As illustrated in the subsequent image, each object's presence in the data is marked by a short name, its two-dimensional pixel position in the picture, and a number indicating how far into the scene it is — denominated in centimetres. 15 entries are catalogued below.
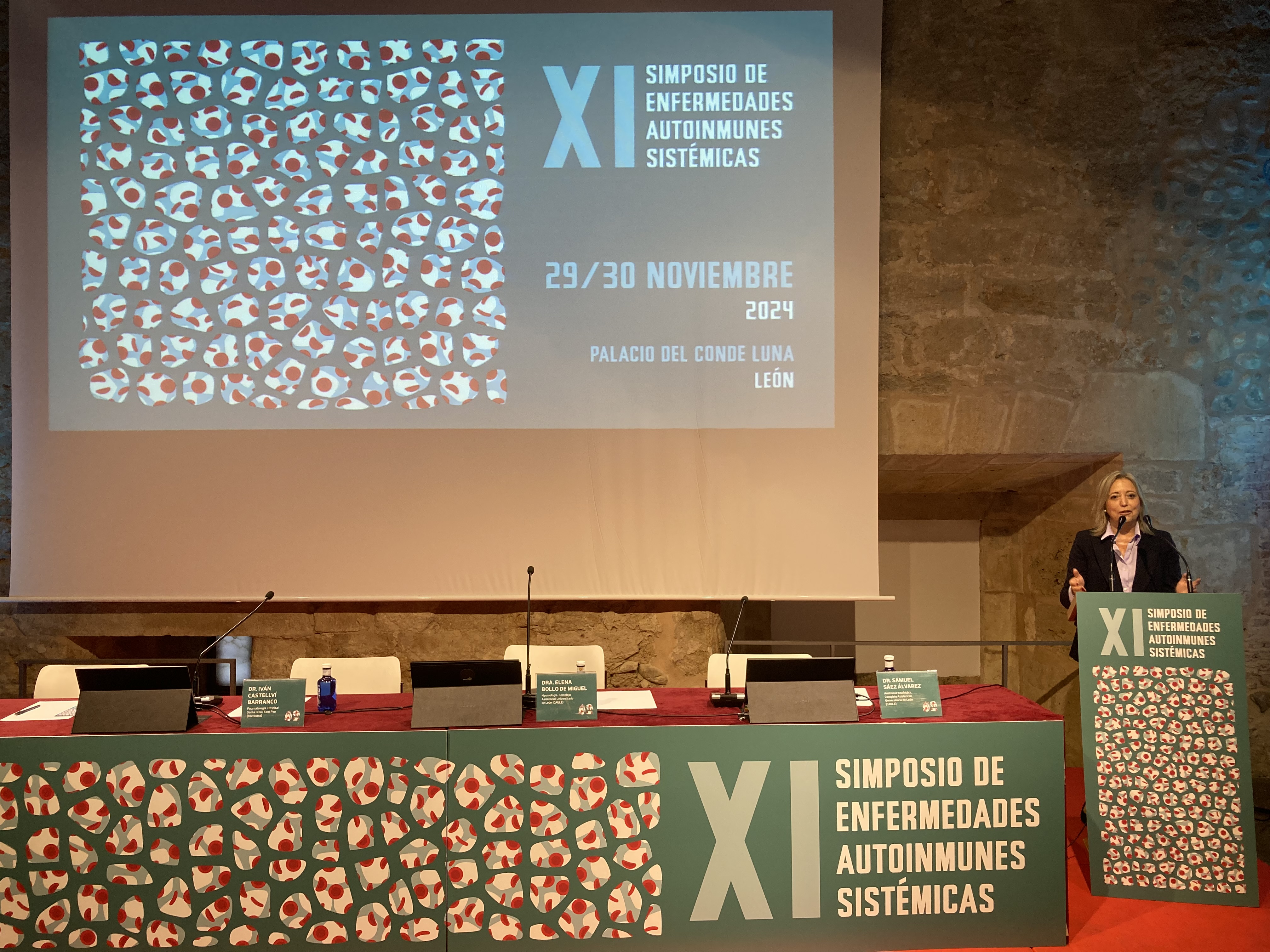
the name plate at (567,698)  226
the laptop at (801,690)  224
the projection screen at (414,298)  384
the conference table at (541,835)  211
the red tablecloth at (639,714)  224
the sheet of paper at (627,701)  245
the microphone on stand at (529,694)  242
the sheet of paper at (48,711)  239
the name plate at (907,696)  229
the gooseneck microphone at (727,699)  245
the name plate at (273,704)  222
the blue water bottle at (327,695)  238
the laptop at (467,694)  222
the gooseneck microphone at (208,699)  250
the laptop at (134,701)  216
